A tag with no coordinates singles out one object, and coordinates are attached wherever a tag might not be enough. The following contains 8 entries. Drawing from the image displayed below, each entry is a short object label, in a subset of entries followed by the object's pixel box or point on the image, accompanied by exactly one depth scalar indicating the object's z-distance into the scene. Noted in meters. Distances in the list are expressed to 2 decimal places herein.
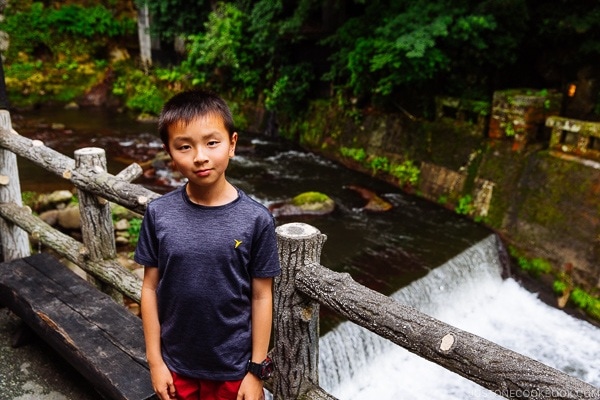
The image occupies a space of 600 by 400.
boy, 1.63
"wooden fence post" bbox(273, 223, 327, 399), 1.95
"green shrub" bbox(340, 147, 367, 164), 9.81
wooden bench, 2.30
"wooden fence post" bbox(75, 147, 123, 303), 3.27
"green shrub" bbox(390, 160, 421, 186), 8.73
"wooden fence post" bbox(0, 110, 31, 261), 4.02
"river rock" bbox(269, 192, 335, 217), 7.69
